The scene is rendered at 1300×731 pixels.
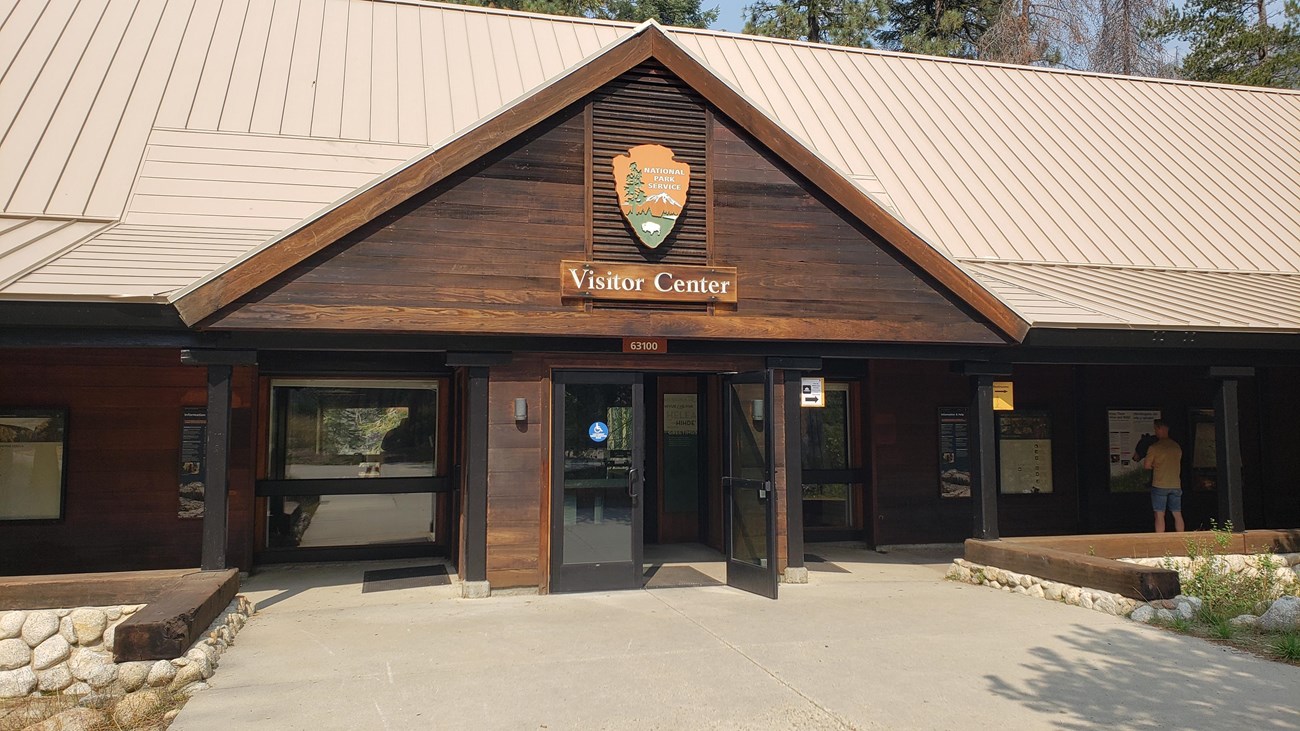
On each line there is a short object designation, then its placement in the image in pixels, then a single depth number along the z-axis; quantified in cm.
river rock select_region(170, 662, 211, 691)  598
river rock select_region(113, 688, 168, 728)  551
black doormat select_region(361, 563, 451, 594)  940
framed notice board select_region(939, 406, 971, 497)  1230
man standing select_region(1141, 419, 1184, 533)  1134
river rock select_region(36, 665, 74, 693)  634
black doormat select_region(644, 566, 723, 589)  937
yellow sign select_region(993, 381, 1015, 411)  1023
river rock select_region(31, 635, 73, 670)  650
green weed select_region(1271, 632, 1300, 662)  657
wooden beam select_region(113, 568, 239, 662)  597
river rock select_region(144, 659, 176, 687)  597
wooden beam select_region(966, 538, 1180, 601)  792
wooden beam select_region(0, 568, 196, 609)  675
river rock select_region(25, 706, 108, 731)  551
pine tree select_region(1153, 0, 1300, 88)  2494
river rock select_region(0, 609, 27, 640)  658
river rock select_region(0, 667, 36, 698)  635
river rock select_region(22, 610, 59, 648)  658
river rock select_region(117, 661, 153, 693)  596
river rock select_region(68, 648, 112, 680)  628
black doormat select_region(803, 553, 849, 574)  1051
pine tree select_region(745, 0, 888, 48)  2761
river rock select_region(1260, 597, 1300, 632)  734
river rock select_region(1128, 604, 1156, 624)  772
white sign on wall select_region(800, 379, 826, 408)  975
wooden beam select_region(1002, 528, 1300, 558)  964
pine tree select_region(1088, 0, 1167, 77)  2530
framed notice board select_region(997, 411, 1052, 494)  1266
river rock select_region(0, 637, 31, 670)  649
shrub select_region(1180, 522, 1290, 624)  795
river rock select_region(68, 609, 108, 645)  674
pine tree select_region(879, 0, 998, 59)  2781
